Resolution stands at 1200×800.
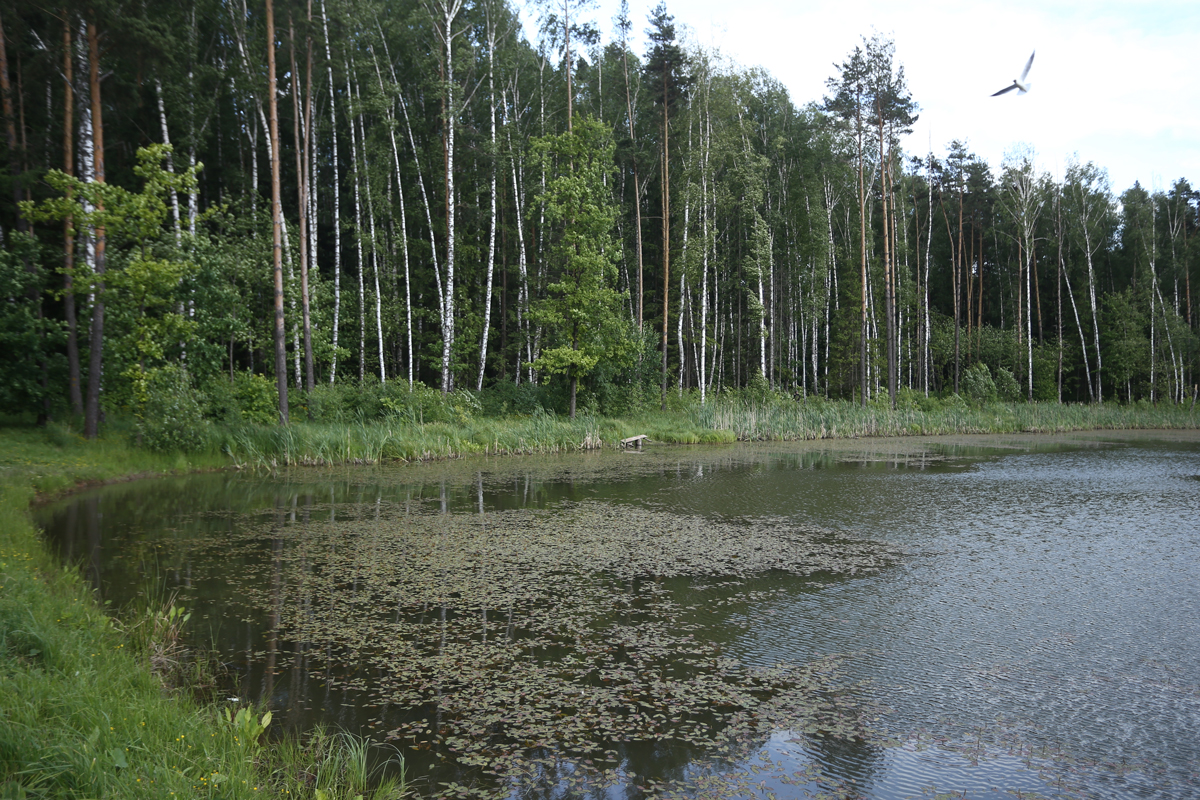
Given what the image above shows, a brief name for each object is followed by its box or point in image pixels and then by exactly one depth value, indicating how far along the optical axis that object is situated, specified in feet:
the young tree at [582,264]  61.57
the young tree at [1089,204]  113.91
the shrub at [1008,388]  99.04
